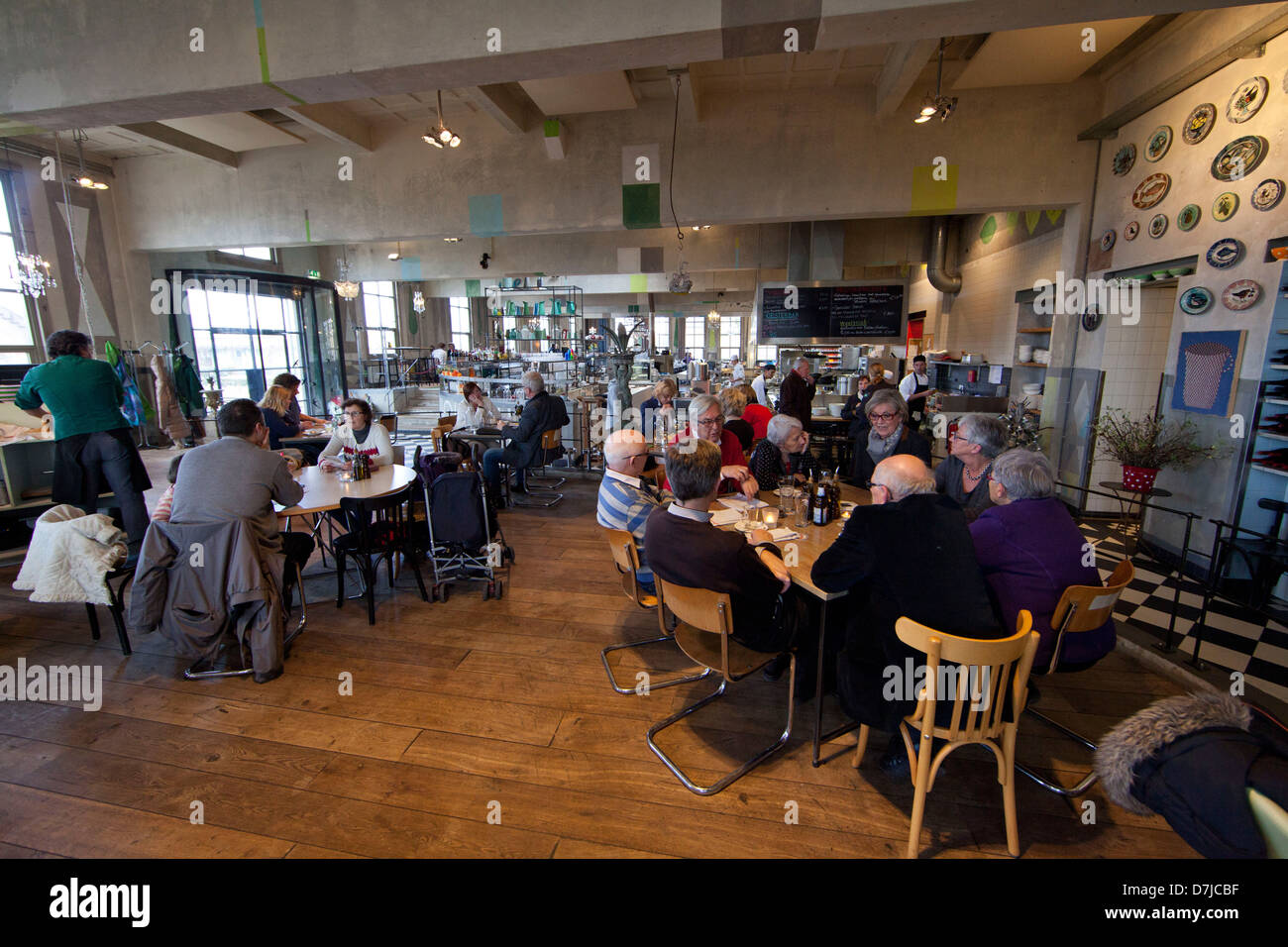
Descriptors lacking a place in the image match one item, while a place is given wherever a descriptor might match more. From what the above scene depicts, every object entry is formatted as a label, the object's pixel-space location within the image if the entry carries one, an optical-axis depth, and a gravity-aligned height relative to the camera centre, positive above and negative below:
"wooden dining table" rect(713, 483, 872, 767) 2.08 -0.81
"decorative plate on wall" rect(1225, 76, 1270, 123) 3.48 +1.67
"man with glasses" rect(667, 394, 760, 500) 3.37 -0.56
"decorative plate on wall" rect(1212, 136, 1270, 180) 3.53 +1.32
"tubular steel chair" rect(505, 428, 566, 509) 5.74 -1.48
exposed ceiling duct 8.55 +1.48
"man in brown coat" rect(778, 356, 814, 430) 5.78 -0.37
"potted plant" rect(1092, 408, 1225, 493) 4.04 -0.65
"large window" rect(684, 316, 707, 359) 24.48 +1.15
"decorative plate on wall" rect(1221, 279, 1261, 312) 3.58 +0.43
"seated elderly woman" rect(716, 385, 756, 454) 4.48 -0.46
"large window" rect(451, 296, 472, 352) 19.34 +1.39
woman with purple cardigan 1.96 -0.68
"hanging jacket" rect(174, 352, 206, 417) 8.52 -0.36
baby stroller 3.58 -1.03
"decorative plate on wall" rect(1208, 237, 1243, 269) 3.69 +0.72
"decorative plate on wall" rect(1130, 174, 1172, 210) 4.27 +1.32
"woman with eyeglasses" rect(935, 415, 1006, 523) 2.86 -0.51
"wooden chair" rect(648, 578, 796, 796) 1.99 -1.12
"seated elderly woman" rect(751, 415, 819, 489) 3.58 -0.61
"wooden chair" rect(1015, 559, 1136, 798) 1.90 -0.84
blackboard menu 8.22 +0.72
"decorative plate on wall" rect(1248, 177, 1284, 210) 3.40 +1.03
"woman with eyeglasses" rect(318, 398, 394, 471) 4.37 -0.62
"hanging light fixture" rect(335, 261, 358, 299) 9.84 +1.32
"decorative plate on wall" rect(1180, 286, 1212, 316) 3.92 +0.43
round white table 3.17 -0.79
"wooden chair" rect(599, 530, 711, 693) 2.46 -0.94
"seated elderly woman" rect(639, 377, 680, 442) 5.88 -0.48
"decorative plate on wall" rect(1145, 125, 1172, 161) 4.21 +1.67
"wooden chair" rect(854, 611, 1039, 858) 1.58 -1.04
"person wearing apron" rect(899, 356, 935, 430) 6.98 -0.33
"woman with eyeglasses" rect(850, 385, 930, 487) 3.37 -0.43
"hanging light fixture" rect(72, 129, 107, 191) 5.56 +1.84
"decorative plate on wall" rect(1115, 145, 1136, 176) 4.55 +1.66
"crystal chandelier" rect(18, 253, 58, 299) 5.53 +0.94
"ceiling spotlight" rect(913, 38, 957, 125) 3.76 +1.75
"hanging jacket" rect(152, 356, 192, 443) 7.62 -0.63
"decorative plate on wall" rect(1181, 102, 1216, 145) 3.86 +1.67
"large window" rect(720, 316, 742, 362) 24.06 +1.25
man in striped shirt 2.73 -0.65
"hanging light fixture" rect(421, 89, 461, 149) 4.23 +1.73
